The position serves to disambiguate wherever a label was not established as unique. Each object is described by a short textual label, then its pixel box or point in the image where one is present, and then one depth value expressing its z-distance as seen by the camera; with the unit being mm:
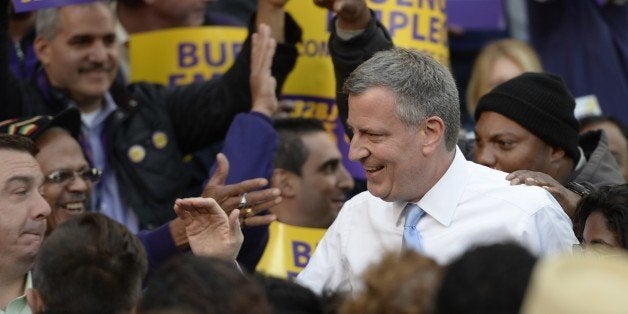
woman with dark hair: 8492
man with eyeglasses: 10820
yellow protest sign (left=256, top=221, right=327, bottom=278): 12711
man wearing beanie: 10992
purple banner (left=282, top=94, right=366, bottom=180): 13477
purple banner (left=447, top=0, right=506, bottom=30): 16094
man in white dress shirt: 8961
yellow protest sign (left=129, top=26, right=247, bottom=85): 14289
